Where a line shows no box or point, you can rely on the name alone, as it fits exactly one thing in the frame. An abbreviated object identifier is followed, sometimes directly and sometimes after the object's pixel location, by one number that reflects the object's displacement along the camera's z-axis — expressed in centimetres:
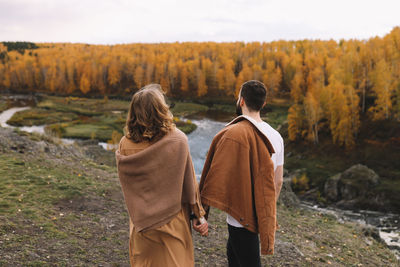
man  323
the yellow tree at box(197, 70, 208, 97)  8156
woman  292
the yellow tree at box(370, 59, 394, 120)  3819
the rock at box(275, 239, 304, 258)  742
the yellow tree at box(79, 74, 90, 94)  9181
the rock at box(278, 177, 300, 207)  1461
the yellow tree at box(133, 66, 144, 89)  9256
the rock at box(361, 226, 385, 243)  1251
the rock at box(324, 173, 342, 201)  2711
